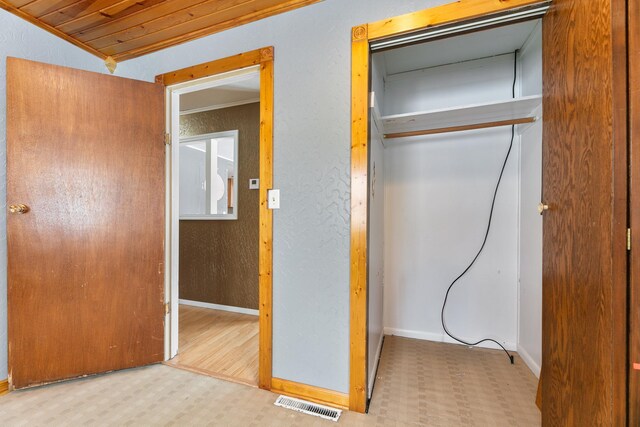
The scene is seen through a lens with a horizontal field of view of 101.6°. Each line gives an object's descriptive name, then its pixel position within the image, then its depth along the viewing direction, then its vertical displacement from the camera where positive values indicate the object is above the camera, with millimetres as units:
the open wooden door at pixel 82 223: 1515 -77
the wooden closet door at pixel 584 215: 772 +4
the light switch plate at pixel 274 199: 1529 +80
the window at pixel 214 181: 2941 +370
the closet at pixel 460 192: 1761 +181
